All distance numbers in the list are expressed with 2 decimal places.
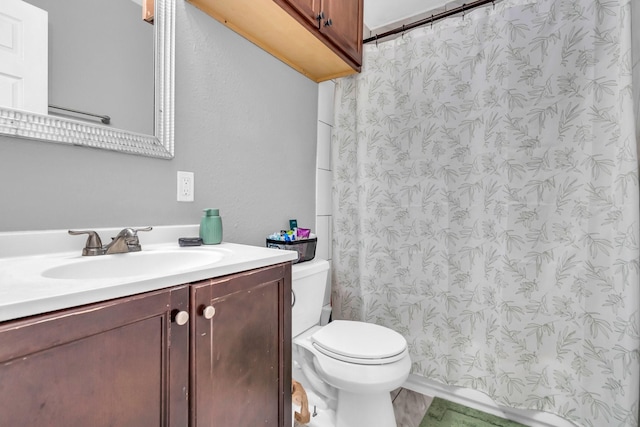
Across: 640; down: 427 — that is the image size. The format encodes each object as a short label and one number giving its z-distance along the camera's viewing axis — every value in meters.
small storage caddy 1.36
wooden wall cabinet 1.19
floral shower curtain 1.16
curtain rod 1.41
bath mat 1.38
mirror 0.78
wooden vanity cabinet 0.43
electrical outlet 1.13
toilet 1.10
